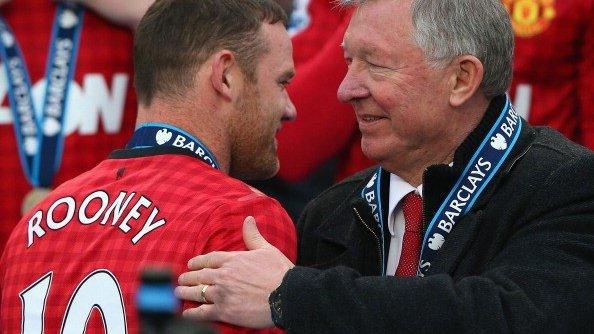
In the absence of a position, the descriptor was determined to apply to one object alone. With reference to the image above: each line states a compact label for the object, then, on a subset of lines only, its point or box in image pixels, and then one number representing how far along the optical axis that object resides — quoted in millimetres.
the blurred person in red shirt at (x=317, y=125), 9703
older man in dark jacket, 6219
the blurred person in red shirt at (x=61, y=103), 9523
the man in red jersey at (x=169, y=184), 6437
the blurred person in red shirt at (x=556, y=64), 9336
